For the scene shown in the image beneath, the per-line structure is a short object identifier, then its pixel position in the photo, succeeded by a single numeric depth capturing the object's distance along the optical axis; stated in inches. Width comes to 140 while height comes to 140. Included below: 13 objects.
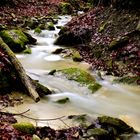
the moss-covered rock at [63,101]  326.9
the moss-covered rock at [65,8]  1099.8
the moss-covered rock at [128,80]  397.4
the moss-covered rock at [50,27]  748.0
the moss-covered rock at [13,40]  544.1
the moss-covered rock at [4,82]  326.3
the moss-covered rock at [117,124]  264.5
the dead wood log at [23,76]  318.7
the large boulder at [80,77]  377.2
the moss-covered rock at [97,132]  253.8
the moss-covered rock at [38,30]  704.4
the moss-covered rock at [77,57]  500.7
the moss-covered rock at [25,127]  245.3
